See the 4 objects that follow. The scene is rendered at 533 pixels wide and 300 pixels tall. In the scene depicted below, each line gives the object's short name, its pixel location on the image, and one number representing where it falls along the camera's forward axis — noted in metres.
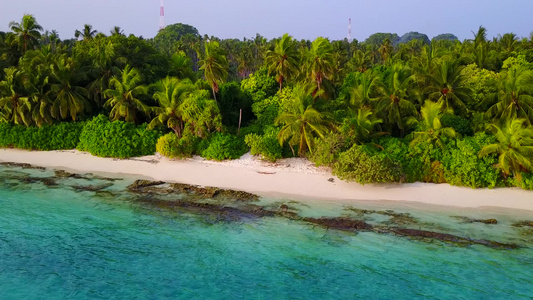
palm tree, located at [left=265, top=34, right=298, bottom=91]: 35.34
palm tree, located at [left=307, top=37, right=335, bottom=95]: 33.88
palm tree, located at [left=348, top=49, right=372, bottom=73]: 51.84
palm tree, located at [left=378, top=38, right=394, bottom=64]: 66.31
